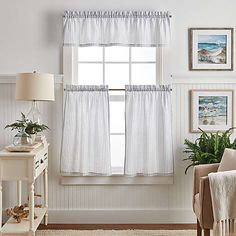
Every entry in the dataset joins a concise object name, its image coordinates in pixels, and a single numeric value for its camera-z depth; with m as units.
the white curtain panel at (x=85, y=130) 4.90
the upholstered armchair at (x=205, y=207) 3.72
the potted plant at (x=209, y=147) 4.60
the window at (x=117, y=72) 5.06
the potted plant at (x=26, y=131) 4.20
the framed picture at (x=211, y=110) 5.00
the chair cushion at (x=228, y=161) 4.03
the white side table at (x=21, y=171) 3.84
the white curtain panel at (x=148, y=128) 4.91
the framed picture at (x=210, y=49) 4.98
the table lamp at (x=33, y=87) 4.44
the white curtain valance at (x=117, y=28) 4.90
